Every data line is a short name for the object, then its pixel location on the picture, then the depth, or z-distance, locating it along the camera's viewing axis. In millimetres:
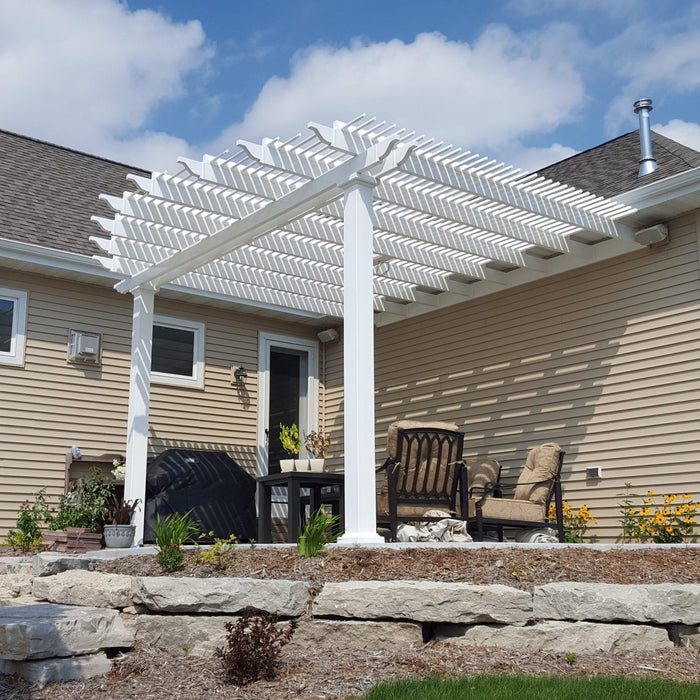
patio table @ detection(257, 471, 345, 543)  6711
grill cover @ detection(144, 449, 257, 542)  8320
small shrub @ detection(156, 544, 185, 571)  4918
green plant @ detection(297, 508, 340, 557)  4871
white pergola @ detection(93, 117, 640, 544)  5570
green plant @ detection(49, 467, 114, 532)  7125
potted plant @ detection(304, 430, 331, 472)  8258
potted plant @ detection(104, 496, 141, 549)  6848
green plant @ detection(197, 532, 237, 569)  4965
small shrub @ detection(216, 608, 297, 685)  3537
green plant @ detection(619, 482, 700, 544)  6730
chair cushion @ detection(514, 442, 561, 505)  7137
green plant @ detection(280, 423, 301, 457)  7712
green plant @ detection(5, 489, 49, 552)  7180
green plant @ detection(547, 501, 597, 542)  7434
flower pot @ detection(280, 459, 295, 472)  7039
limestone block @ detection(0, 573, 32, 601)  5461
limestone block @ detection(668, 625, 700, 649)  4066
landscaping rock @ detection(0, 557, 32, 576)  6043
